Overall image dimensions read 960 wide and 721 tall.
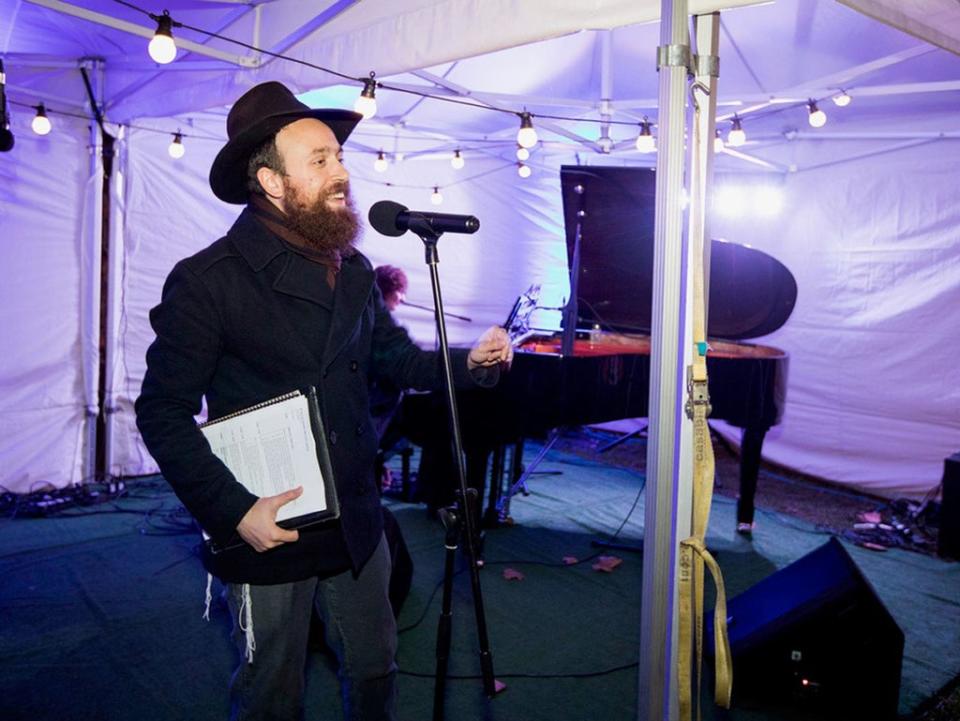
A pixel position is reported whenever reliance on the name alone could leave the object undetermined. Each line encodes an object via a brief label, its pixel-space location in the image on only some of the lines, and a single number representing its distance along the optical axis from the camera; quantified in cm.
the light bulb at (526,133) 520
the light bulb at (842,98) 507
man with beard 163
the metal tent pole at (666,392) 169
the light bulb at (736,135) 575
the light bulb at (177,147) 577
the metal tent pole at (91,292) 566
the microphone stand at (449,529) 175
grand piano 434
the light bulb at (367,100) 391
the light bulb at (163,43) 344
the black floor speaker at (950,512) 468
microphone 178
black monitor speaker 274
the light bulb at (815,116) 521
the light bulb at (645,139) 559
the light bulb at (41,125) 497
